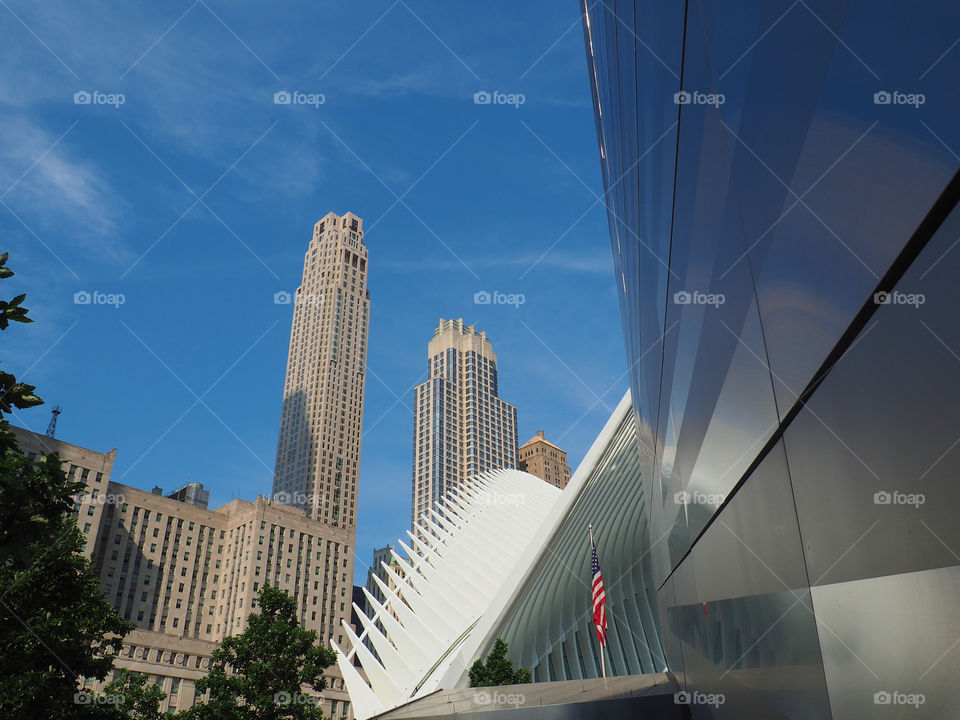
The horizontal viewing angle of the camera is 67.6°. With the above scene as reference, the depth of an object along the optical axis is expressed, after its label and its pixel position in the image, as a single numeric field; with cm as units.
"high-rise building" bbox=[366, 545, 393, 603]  13850
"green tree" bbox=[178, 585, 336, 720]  2539
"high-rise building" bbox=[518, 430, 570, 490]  16388
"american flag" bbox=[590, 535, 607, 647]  1955
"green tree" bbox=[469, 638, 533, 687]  2605
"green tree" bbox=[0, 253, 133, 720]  1605
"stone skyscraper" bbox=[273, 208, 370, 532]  14625
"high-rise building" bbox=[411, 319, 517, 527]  15700
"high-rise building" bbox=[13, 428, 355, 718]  9719
